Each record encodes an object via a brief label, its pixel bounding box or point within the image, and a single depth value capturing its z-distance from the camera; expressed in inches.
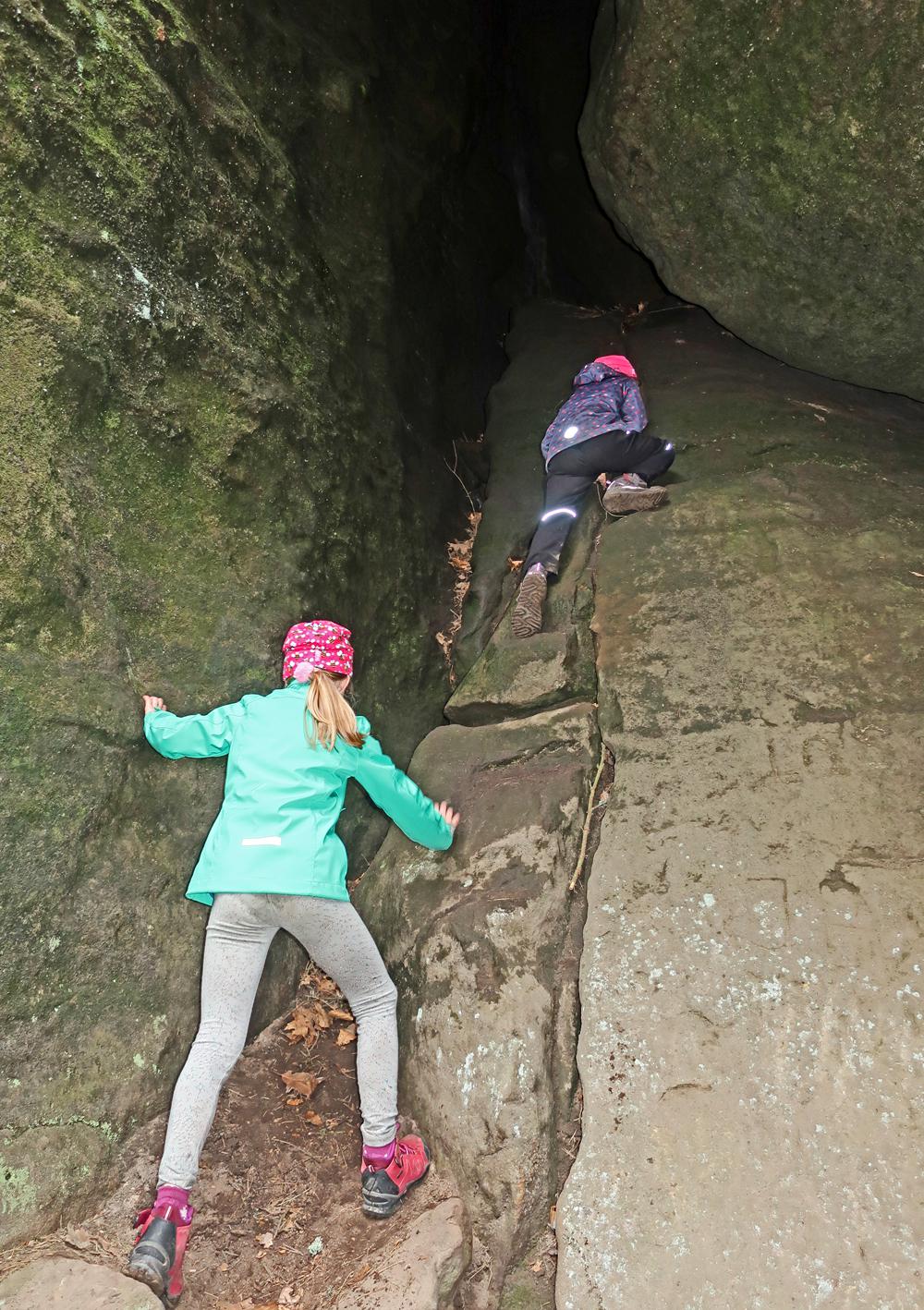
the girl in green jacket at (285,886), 139.9
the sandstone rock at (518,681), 198.2
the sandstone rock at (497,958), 140.3
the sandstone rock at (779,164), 211.5
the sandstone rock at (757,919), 122.1
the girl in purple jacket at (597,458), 226.1
